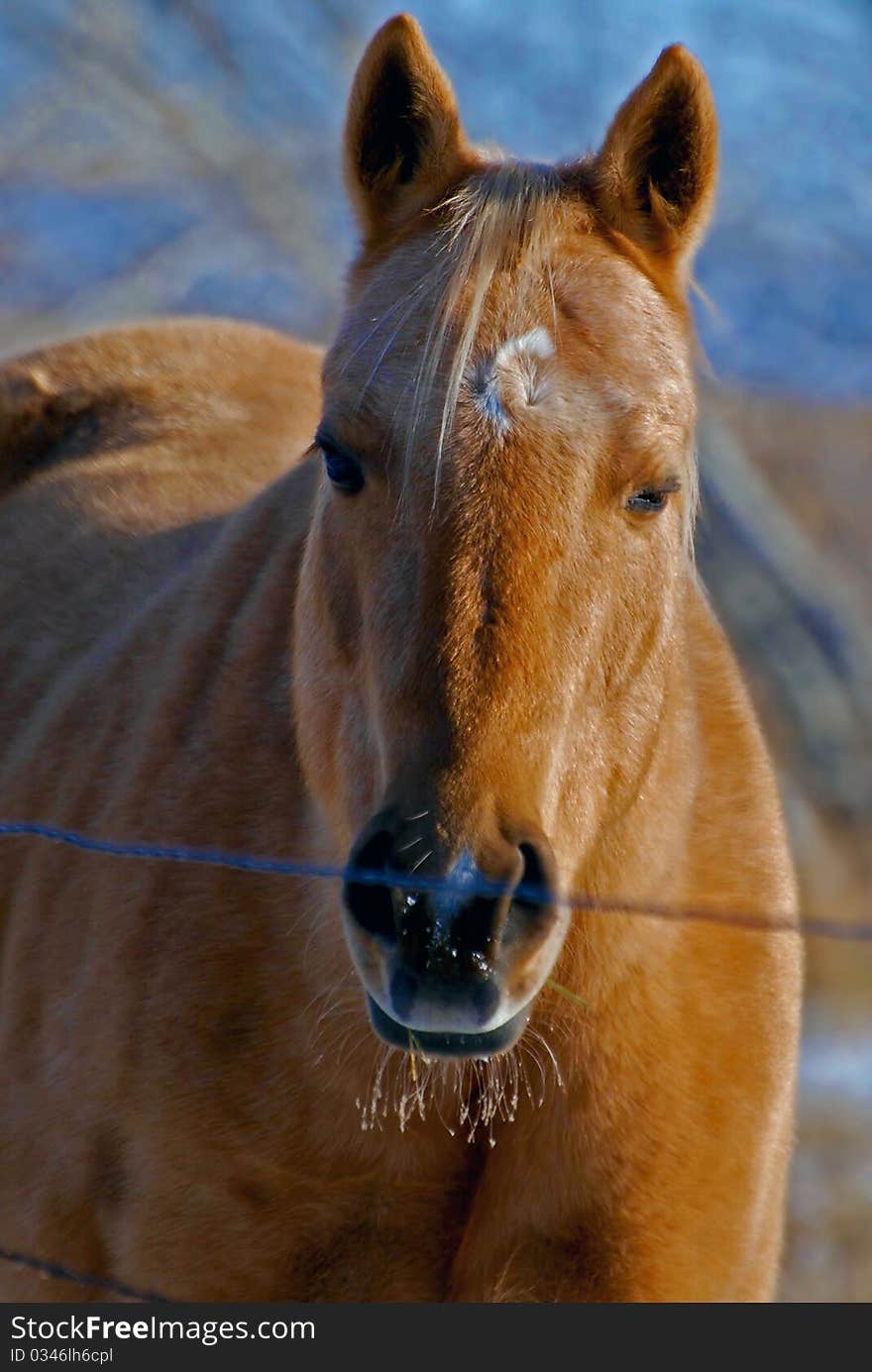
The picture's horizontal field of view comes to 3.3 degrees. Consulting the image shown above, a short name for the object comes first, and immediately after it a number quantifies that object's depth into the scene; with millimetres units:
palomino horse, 11866
